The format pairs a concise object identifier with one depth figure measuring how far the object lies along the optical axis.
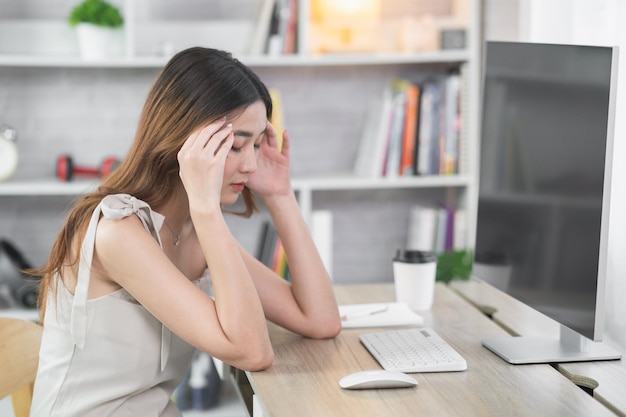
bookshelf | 3.11
